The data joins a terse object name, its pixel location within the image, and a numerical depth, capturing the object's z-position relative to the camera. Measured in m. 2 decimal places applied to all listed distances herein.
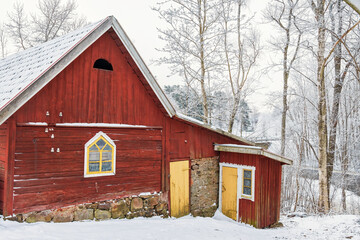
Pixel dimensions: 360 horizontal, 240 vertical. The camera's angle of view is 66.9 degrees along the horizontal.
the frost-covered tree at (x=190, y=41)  15.04
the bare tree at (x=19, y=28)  21.69
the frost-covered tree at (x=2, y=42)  27.25
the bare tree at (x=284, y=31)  14.81
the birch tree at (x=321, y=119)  11.49
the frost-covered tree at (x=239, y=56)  16.28
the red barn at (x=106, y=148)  6.44
